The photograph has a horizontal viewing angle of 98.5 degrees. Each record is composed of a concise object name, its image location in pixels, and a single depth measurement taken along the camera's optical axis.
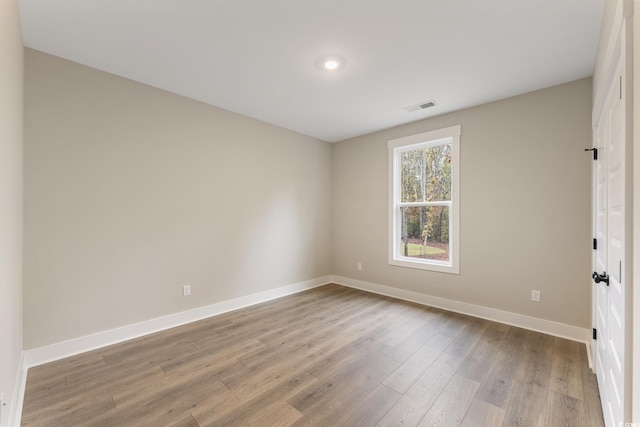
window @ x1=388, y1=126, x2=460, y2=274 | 3.60
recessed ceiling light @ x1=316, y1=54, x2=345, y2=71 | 2.38
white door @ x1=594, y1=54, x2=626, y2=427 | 1.22
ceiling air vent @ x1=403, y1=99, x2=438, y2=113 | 3.29
